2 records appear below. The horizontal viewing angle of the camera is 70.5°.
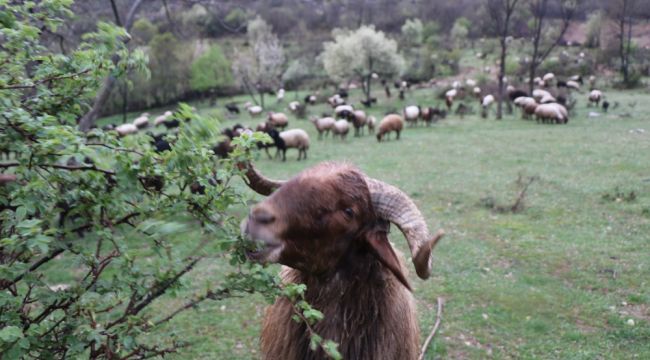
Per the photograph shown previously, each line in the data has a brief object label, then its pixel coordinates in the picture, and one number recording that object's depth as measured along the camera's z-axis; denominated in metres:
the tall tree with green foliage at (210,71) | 48.19
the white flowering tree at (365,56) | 41.94
